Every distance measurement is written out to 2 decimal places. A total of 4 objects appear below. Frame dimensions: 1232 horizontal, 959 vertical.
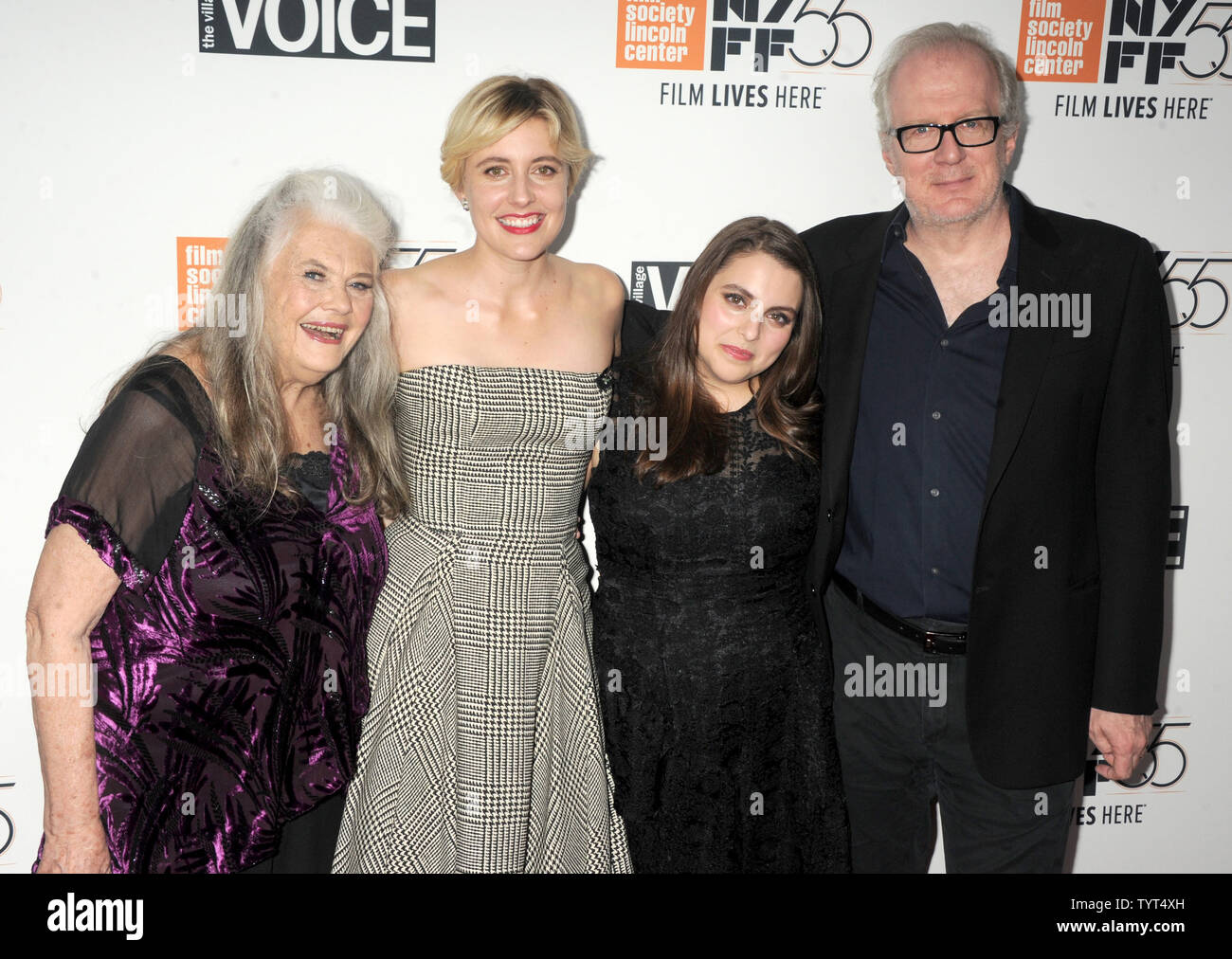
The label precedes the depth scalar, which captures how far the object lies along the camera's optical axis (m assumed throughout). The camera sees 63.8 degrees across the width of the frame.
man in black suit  1.83
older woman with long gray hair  1.54
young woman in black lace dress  1.92
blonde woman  1.93
